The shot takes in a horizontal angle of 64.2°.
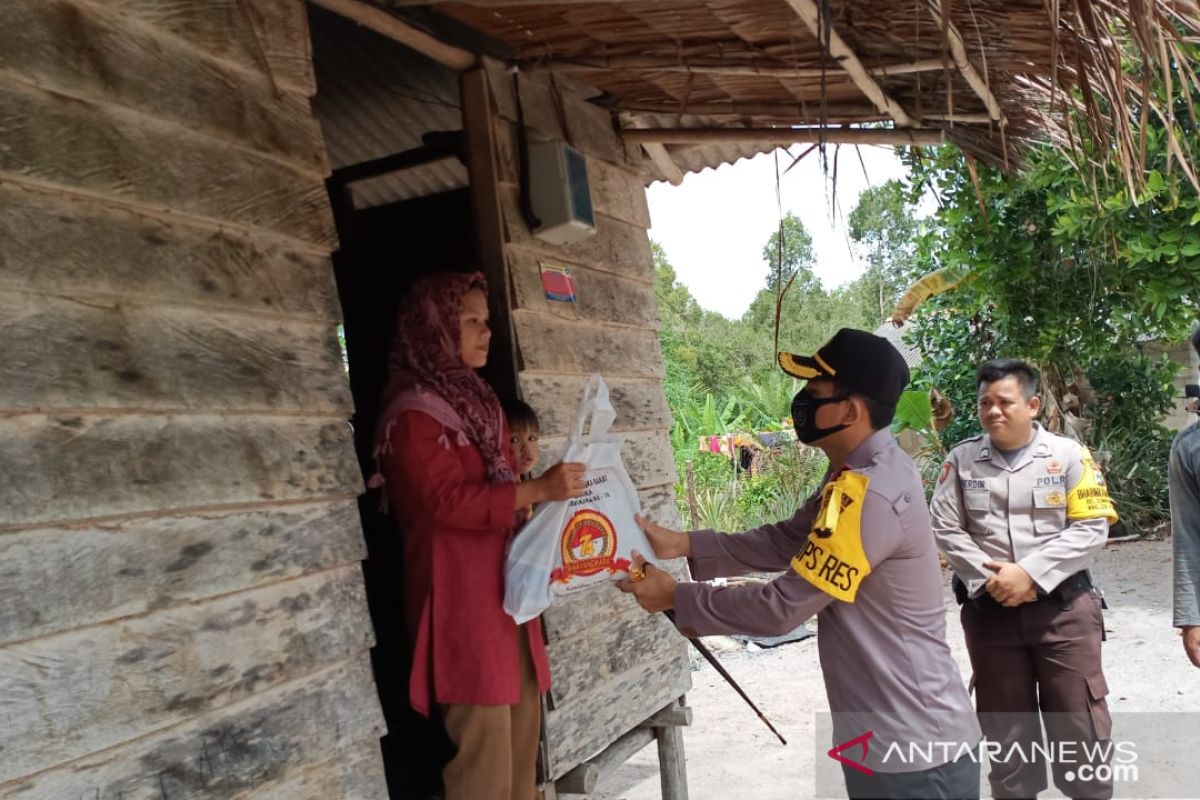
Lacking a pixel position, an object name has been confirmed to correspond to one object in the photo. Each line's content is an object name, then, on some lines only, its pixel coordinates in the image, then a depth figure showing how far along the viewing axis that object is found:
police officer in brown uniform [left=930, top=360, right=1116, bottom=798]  3.55
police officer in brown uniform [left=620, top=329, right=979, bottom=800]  2.23
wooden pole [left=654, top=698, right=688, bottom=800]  4.32
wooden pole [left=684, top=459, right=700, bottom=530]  11.34
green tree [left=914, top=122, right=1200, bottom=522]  6.89
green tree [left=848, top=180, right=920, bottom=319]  41.50
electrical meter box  3.52
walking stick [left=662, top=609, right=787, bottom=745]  3.07
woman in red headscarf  2.69
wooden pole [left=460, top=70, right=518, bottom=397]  3.39
